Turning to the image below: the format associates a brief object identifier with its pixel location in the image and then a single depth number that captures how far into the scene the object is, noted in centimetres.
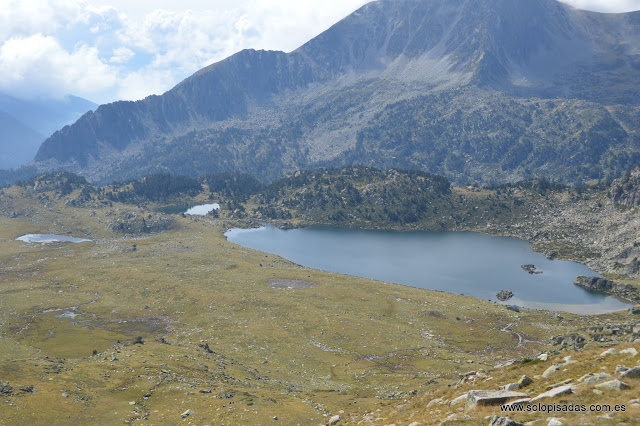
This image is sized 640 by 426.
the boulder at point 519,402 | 2385
